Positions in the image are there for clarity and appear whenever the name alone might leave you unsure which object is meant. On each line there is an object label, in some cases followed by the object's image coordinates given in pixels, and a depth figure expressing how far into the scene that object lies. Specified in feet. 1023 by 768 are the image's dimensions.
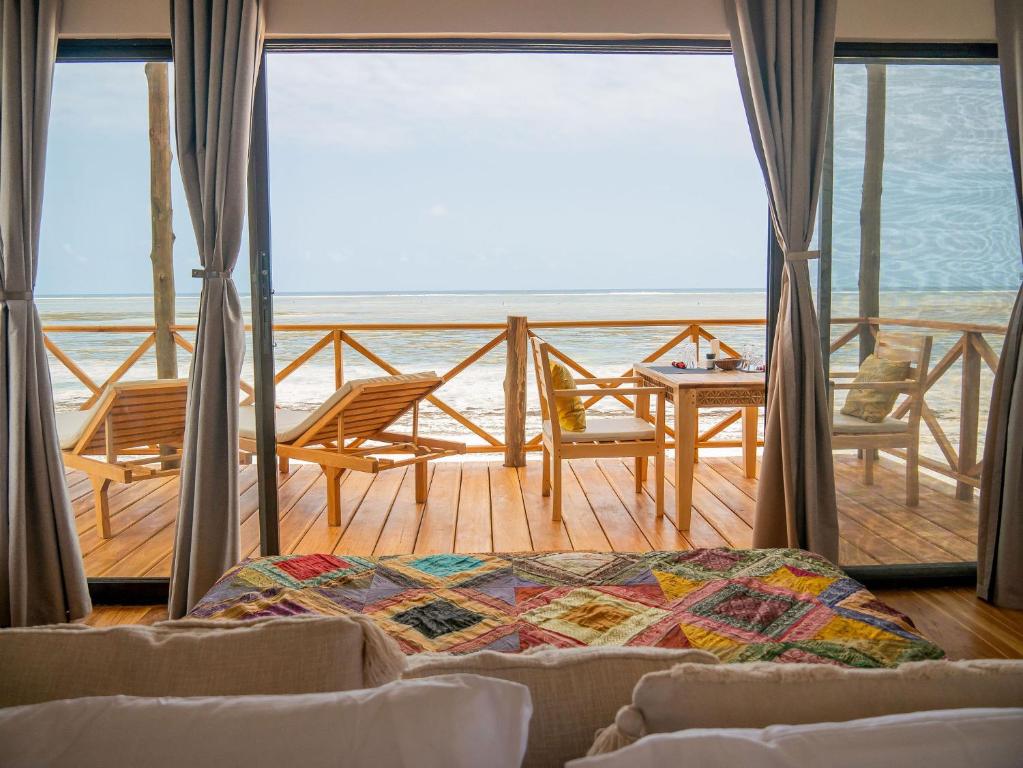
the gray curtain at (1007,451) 10.46
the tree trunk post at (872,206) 10.89
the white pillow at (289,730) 2.63
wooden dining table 13.60
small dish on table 15.11
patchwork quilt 5.16
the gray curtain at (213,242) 9.96
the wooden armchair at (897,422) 11.09
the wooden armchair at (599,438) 13.92
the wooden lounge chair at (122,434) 10.96
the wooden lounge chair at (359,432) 13.84
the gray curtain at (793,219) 10.30
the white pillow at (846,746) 2.55
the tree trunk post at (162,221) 10.55
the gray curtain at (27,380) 9.95
